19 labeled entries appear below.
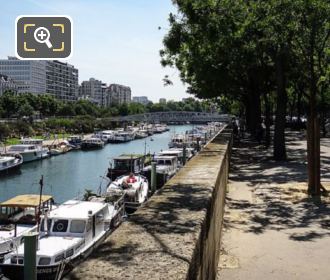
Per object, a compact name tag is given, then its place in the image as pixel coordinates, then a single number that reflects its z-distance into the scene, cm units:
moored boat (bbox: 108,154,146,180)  4641
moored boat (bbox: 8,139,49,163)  7600
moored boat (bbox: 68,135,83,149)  10038
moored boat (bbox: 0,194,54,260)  2142
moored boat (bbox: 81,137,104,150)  10138
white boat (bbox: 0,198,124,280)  1788
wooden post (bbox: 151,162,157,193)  2361
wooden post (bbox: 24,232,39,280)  455
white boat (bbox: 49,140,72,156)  8704
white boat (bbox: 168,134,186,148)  6681
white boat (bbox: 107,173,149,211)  3068
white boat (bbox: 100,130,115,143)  12056
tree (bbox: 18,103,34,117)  13112
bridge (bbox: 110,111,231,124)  18429
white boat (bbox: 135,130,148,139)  13950
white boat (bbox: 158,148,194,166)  4694
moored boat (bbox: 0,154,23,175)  6294
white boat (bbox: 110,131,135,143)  12194
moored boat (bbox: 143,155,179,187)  3947
